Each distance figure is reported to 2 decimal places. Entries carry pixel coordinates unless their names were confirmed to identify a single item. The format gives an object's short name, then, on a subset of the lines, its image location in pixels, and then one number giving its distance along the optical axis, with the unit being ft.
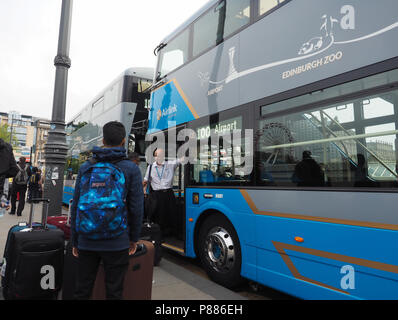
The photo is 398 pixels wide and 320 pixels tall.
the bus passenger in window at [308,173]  9.74
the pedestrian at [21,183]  32.09
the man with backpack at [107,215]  7.07
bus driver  17.56
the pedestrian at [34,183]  41.70
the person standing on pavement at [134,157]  13.87
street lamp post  16.17
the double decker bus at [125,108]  29.88
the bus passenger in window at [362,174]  8.44
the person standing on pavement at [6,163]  13.03
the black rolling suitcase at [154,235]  15.53
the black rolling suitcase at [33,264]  9.64
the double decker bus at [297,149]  8.23
